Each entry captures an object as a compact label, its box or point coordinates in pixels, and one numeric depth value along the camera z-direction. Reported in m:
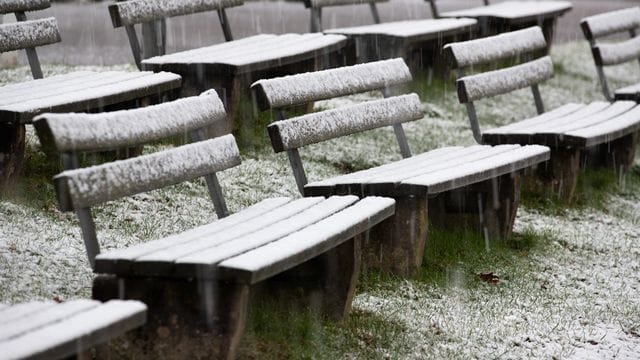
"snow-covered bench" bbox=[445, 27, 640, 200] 13.98
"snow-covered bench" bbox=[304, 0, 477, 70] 17.16
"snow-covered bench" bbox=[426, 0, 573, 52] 20.11
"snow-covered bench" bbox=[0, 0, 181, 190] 11.01
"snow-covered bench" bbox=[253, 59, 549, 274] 10.73
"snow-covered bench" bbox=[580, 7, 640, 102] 17.44
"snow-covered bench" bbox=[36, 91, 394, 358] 7.95
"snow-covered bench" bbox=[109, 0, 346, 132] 13.63
